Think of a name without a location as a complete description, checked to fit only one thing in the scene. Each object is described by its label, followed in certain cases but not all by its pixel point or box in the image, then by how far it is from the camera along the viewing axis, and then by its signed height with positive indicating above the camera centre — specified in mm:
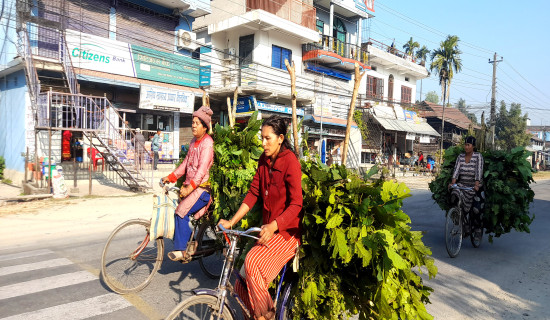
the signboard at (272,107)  20703 +2137
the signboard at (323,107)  24438 +2567
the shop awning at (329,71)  24647 +5221
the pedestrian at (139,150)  13758 -382
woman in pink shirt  4098 -432
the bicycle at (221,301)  2453 -1099
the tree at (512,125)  47156 +3173
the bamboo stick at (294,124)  3549 +198
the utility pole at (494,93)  28175 +4579
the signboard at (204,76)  19547 +3563
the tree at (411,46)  50219 +14026
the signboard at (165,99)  16656 +2045
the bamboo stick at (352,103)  3383 +392
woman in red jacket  2676 -558
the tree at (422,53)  50044 +13129
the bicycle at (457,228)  5926 -1372
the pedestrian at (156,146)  16344 -225
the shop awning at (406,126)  28177 +1742
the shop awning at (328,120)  23969 +1690
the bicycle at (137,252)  4078 -1277
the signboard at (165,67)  16672 +3650
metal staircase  11586 +717
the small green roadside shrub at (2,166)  15519 -1212
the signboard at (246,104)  20522 +2261
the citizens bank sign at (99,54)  14344 +3570
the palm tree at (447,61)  43250 +10453
